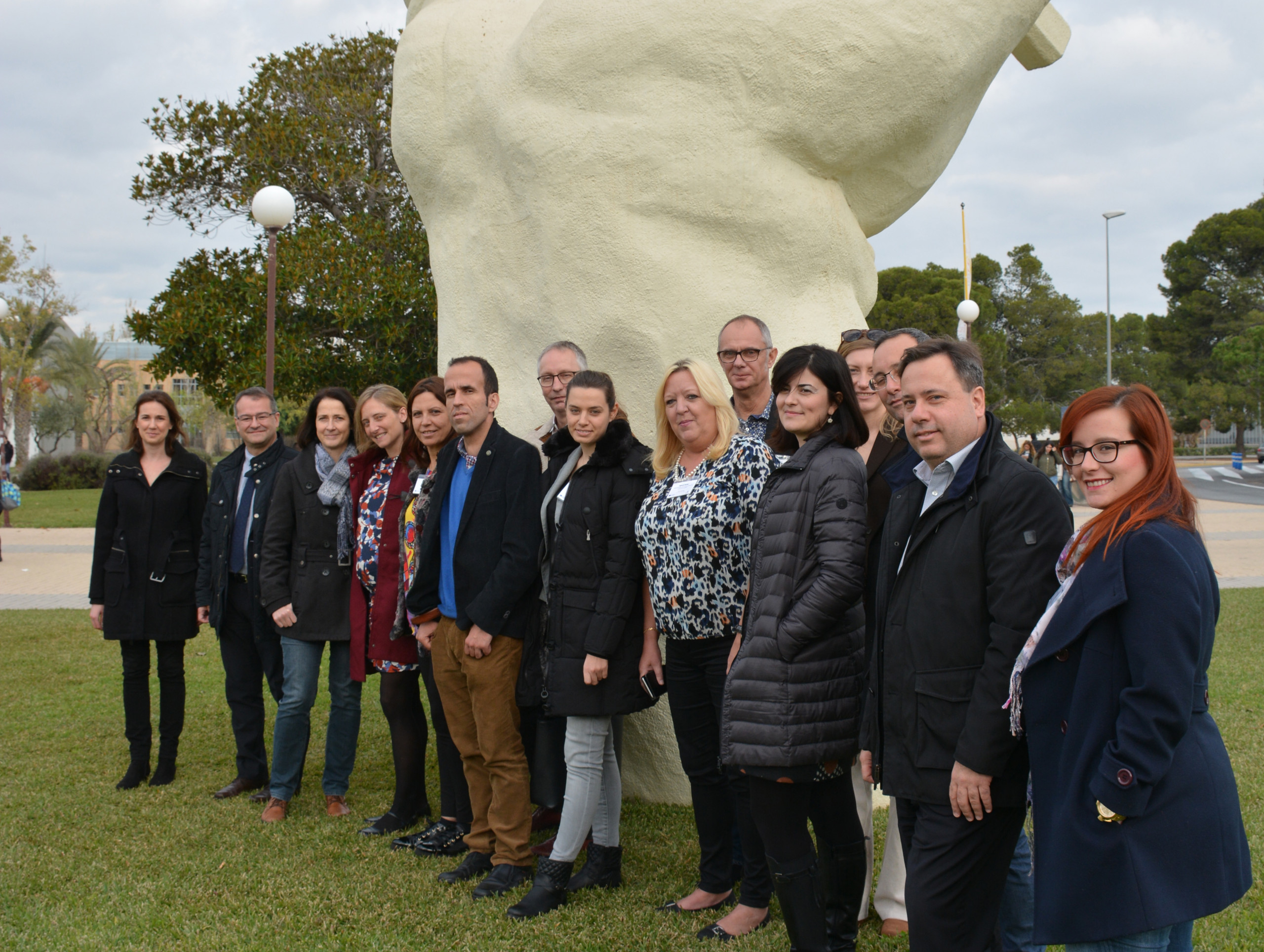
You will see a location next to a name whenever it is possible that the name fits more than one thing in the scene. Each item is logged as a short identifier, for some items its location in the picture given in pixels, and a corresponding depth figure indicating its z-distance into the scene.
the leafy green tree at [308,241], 13.91
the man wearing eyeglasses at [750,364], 3.61
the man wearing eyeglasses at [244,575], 4.86
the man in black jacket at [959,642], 2.19
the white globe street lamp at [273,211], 9.05
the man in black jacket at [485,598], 3.76
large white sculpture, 4.50
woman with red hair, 1.84
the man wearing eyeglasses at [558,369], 4.17
